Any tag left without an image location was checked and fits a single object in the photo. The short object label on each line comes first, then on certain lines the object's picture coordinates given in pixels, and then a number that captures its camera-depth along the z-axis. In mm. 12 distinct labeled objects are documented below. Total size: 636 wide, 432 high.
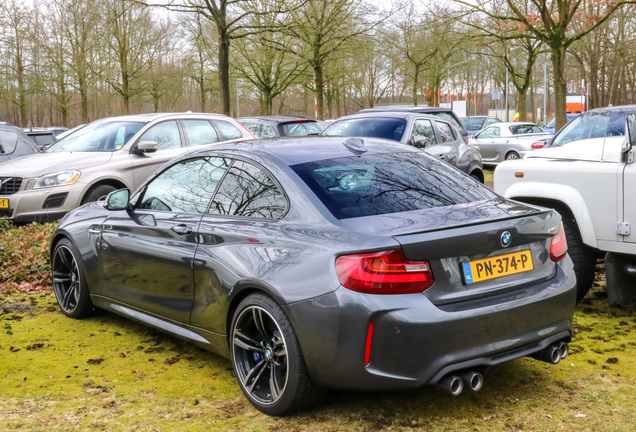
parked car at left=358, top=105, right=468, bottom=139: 13727
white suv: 5242
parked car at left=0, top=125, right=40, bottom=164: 12617
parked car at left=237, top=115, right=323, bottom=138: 16219
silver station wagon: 9719
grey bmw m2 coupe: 3322
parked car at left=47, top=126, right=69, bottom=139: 34081
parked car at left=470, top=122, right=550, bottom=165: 20578
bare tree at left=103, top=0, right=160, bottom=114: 38844
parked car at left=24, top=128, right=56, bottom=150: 19422
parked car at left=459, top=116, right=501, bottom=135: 35938
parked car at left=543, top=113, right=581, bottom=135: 34591
